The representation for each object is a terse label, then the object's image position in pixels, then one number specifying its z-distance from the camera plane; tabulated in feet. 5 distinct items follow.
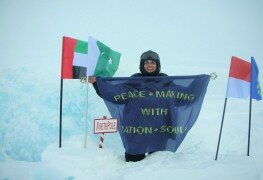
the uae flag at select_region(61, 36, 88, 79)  15.76
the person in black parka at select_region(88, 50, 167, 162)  14.70
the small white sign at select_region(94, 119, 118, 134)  14.38
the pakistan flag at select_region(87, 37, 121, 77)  15.95
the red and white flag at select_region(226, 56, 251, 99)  14.67
